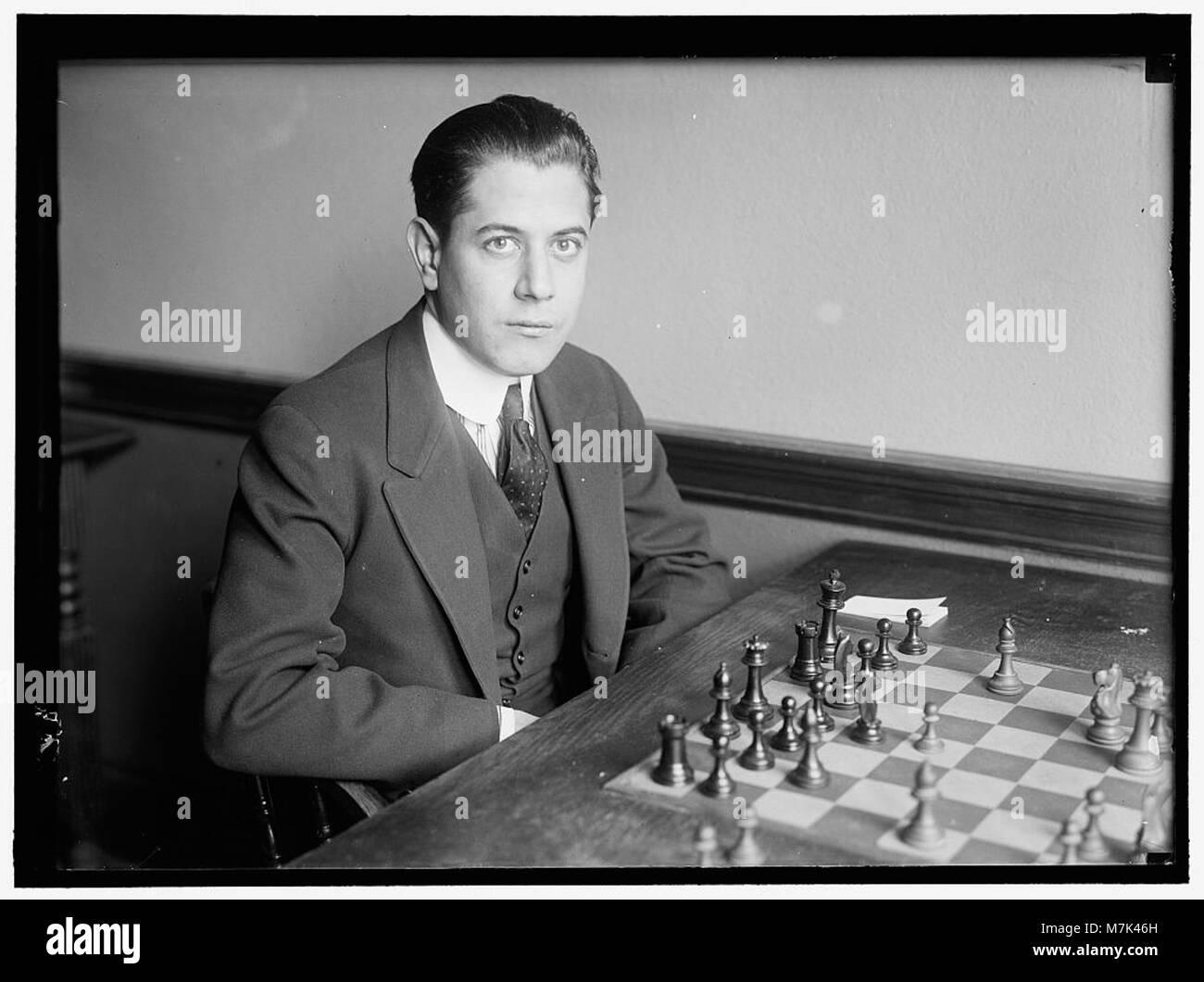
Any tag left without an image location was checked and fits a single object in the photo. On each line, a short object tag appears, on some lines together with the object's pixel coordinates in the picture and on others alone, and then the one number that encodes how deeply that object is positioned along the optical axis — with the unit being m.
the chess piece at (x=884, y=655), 1.78
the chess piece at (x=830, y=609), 1.86
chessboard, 1.39
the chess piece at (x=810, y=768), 1.47
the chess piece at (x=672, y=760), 1.47
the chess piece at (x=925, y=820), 1.37
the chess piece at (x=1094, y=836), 1.38
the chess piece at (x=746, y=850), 1.36
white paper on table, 2.00
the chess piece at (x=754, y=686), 1.65
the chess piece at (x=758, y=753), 1.51
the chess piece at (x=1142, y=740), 1.53
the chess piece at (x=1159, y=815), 1.47
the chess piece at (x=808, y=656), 1.77
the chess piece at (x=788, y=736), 1.56
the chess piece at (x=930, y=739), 1.55
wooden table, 1.37
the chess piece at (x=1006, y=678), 1.72
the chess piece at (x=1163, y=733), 1.57
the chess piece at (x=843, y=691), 1.69
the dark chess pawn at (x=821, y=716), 1.61
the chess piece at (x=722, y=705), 1.55
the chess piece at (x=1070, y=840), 1.36
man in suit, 1.66
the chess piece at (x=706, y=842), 1.36
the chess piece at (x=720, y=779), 1.45
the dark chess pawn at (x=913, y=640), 1.85
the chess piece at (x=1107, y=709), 1.57
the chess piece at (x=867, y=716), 1.59
